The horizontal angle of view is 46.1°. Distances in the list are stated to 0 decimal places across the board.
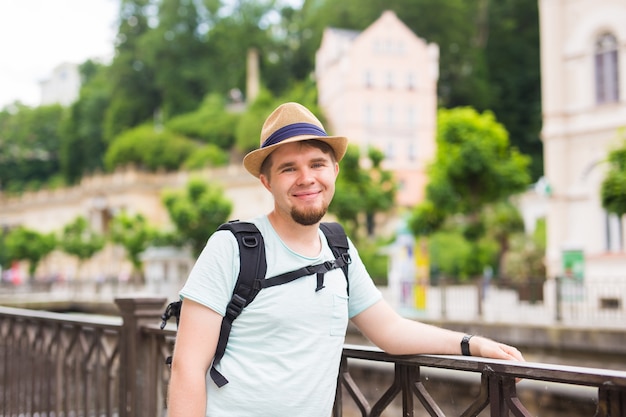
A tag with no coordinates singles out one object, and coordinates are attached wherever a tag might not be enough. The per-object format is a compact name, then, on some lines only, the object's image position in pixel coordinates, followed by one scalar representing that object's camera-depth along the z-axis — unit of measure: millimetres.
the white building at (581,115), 19984
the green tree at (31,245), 46125
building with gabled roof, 46844
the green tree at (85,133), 66438
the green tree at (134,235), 38094
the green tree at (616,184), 15586
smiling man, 2521
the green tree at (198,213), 30844
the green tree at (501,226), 34469
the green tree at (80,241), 44219
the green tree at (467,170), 24250
